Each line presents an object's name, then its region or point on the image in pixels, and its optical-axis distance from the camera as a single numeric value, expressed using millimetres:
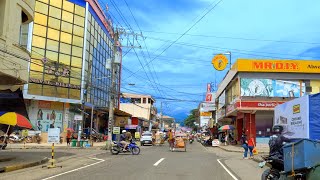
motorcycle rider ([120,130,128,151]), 20679
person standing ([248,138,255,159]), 19820
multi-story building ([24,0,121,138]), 33463
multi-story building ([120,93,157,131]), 66536
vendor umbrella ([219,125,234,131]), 36457
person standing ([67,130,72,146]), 31105
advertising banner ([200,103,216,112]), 57590
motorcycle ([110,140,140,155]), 20593
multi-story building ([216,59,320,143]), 30391
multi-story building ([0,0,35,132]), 14460
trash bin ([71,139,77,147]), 28120
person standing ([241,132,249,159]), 19578
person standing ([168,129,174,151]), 26543
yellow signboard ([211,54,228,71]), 25587
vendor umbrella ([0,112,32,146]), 14406
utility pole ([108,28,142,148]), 27103
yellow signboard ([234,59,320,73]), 31170
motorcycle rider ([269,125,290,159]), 7804
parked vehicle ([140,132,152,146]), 37140
